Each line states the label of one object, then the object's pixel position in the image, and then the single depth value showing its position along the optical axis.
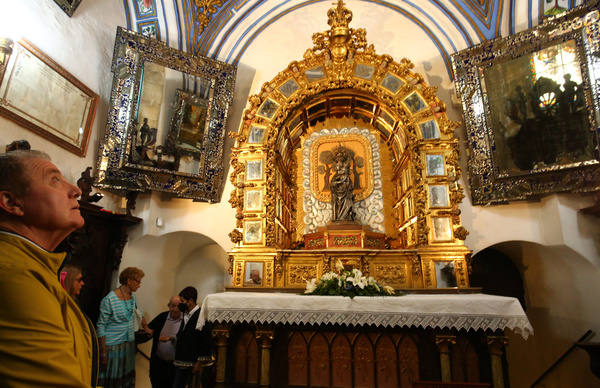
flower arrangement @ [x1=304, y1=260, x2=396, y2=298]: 4.50
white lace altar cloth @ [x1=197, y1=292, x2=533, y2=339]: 3.90
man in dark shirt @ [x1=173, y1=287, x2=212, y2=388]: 3.62
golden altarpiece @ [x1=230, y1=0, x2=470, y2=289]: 6.01
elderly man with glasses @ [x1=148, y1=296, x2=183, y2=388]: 4.61
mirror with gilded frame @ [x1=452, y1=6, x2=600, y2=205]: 5.71
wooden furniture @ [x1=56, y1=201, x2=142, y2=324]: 5.47
